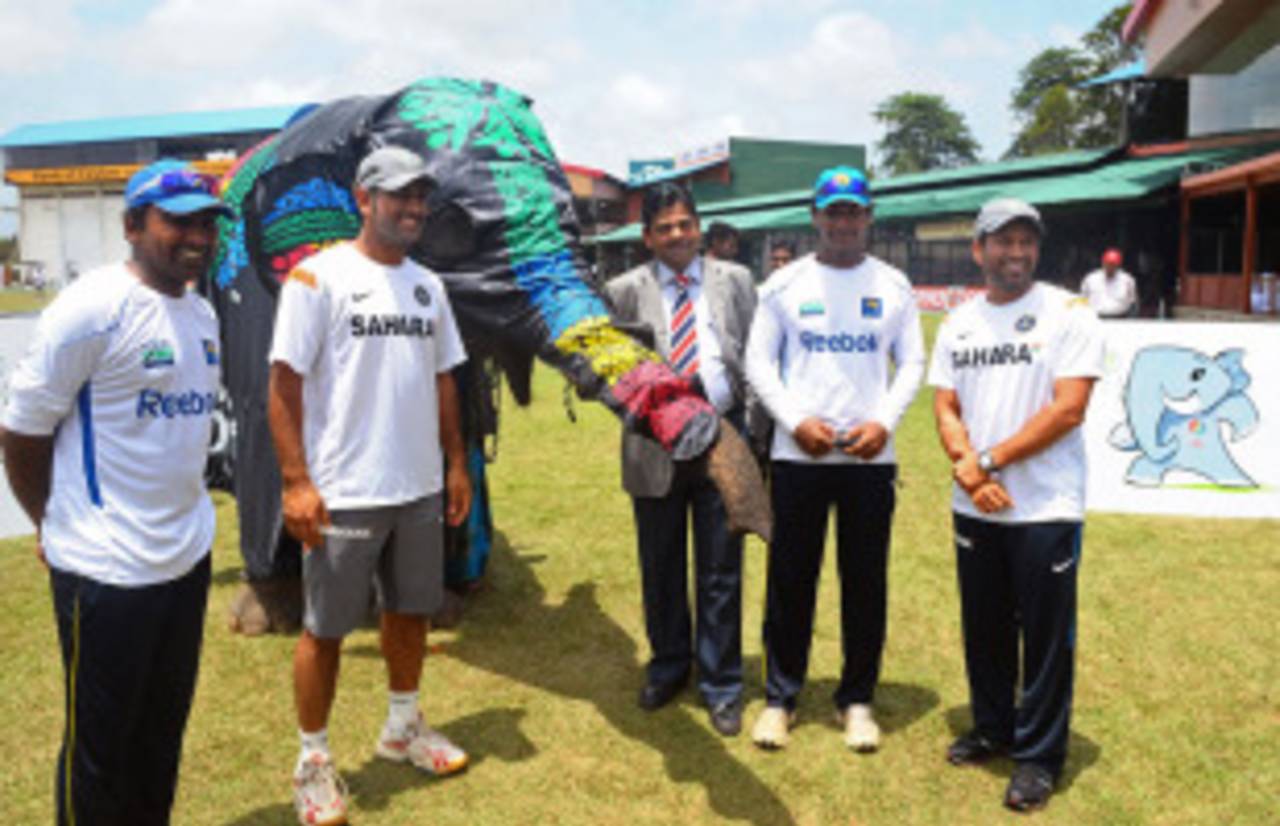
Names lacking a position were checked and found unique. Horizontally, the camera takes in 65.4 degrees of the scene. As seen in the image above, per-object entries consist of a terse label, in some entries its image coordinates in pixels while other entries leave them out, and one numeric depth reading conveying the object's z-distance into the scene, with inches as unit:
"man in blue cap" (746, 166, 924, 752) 139.8
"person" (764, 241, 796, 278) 426.1
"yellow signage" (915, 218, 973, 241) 1040.8
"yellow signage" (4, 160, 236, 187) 2144.4
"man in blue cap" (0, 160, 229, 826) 93.6
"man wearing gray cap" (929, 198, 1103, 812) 126.9
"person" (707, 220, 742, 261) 342.4
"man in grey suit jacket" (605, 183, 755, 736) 150.3
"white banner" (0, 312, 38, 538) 255.0
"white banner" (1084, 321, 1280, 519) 264.2
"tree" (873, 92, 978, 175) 2559.1
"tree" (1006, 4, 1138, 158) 1542.8
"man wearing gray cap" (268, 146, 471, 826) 120.5
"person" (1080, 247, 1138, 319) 535.8
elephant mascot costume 122.0
